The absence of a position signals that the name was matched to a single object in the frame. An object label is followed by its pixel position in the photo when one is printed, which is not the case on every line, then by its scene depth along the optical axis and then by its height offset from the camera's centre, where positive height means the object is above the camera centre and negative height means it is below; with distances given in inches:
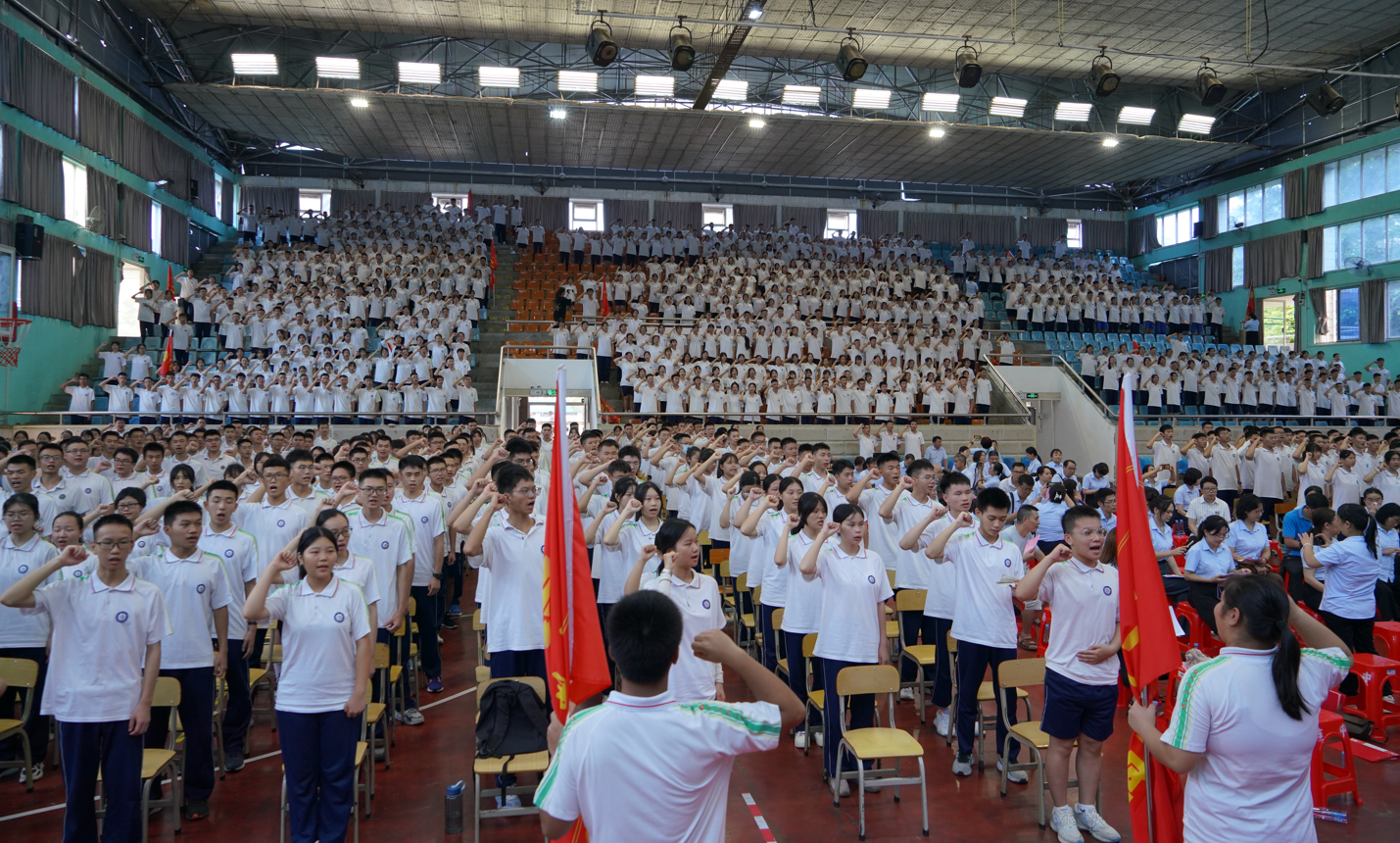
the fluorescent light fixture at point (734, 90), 750.5 +288.4
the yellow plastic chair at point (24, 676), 208.1 -60.7
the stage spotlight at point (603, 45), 587.2 +255.5
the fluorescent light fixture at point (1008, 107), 753.6 +277.5
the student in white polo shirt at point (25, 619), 206.4 -49.1
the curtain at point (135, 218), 776.9 +188.3
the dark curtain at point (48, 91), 627.8 +249.2
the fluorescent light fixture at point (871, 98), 765.9 +287.4
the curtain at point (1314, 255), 946.1 +181.0
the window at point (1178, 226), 1151.6 +265.3
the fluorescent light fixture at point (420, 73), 726.5 +294.2
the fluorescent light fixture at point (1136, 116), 802.0 +283.2
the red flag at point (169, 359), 676.1 +50.7
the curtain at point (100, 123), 708.0 +253.5
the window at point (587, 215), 1153.4 +276.3
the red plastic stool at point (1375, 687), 241.9 -75.8
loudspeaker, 613.0 +129.2
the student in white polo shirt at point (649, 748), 89.0 -33.7
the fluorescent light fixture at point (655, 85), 737.0 +287.2
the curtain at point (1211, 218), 1098.7 +258.8
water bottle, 191.3 -85.7
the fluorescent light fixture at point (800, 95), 769.6 +292.1
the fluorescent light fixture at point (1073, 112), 802.8 +287.6
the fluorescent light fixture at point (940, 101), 771.4 +285.3
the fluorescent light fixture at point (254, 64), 725.3 +300.6
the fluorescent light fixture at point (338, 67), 719.7 +295.8
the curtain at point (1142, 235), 1237.7 +267.9
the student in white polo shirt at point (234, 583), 215.6 -40.1
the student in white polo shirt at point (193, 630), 193.5 -46.5
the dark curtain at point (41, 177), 625.0 +181.8
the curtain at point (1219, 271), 1075.9 +188.3
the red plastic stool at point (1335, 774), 196.9 -80.7
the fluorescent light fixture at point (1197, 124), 832.3 +286.0
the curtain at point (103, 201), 724.0 +188.7
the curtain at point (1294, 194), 965.2 +253.4
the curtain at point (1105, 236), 1267.2 +272.5
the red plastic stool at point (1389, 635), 263.4 -66.0
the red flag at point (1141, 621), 129.5 -33.5
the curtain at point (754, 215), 1193.1 +284.9
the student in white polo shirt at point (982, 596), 211.9 -43.1
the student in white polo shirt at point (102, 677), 163.2 -48.2
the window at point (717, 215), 1188.5 +284.2
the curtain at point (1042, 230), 1269.7 +278.0
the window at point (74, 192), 692.7 +187.3
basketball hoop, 563.2 +53.0
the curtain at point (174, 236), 869.2 +190.9
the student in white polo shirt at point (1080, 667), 180.2 -51.5
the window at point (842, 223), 1219.2 +280.0
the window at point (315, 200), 1111.0 +284.7
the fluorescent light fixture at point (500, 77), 728.3 +291.6
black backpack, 177.3 -61.6
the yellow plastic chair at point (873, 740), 188.2 -71.4
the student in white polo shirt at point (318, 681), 164.6 -49.3
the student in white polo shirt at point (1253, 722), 108.2 -38.0
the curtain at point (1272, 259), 978.1 +187.2
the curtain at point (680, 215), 1165.2 +279.6
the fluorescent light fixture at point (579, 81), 738.2 +290.7
